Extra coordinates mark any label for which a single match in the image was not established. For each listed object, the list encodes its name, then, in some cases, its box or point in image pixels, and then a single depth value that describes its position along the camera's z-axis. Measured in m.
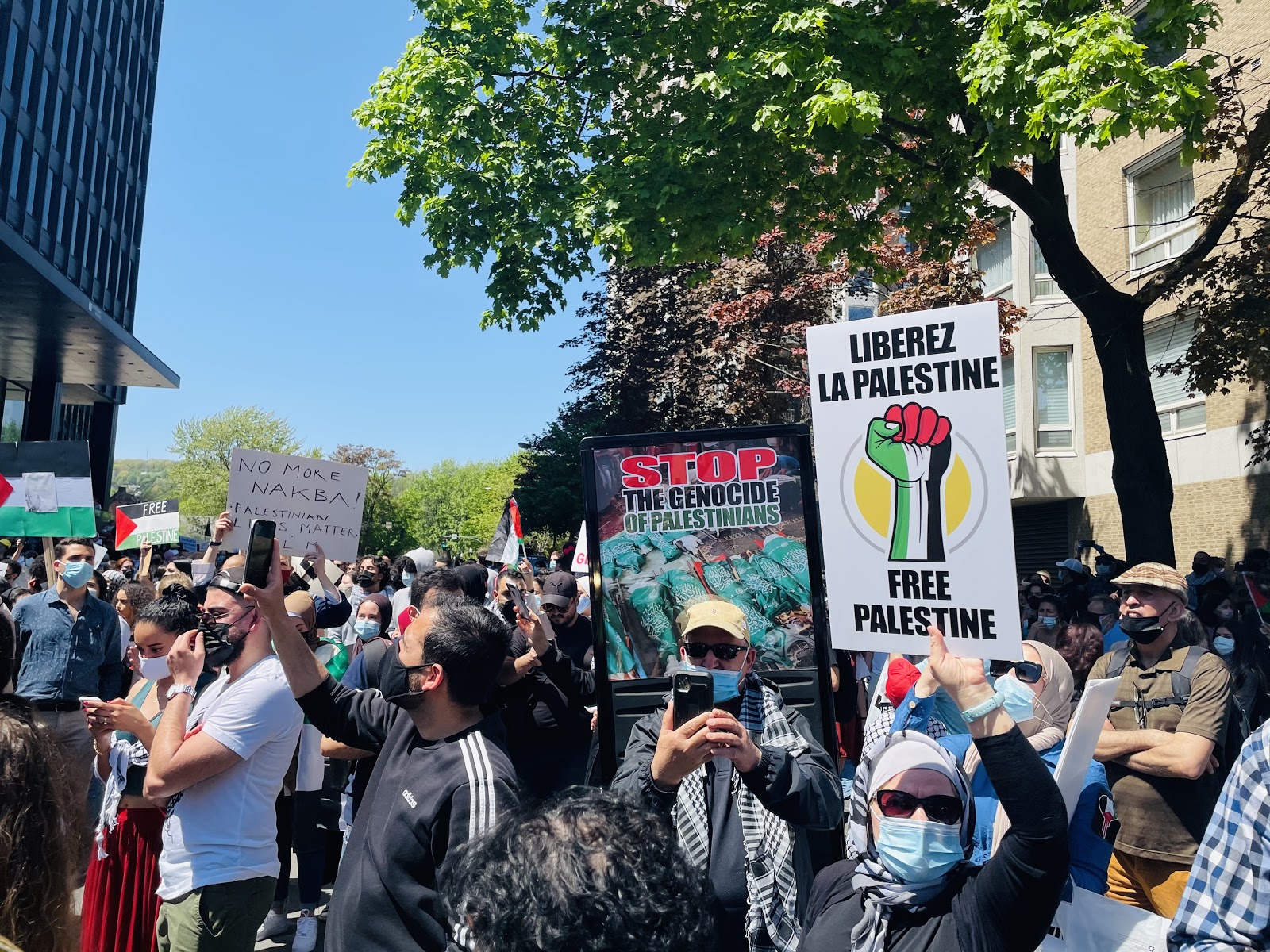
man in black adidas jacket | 2.73
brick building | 16.52
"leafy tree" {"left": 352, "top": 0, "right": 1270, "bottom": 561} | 8.64
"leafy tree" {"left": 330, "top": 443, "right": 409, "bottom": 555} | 56.81
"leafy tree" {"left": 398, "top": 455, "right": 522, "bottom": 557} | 80.19
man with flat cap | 4.00
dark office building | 34.31
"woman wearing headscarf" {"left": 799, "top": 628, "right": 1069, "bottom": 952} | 2.20
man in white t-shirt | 3.43
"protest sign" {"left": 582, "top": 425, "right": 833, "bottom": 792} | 4.80
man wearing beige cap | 2.69
